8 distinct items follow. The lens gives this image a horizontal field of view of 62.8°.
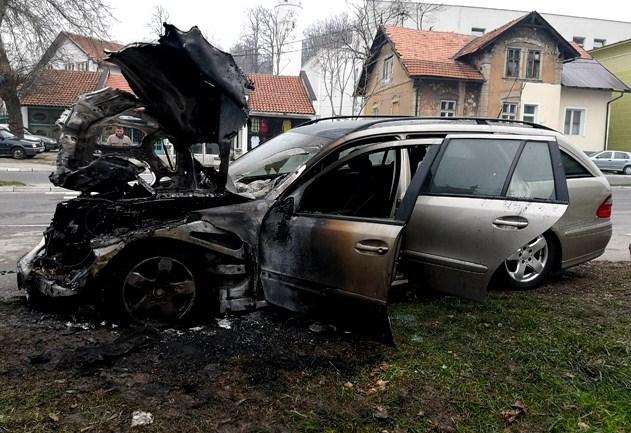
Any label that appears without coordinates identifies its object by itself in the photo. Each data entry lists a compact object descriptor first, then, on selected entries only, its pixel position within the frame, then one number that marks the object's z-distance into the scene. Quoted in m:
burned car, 3.60
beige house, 27.56
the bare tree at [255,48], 50.72
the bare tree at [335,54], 38.53
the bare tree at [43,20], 23.55
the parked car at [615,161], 28.20
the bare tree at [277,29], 50.50
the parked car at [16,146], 25.41
